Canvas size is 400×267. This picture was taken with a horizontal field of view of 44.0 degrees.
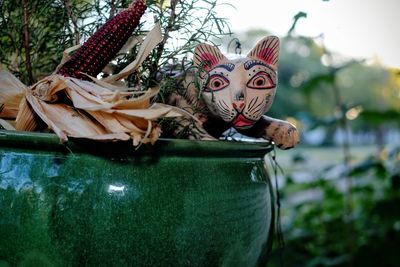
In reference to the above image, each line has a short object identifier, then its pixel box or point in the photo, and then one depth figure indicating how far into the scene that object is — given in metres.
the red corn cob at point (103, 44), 0.50
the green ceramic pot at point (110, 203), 0.40
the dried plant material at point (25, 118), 0.46
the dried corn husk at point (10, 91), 0.48
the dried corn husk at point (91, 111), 0.41
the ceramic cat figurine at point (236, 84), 0.50
